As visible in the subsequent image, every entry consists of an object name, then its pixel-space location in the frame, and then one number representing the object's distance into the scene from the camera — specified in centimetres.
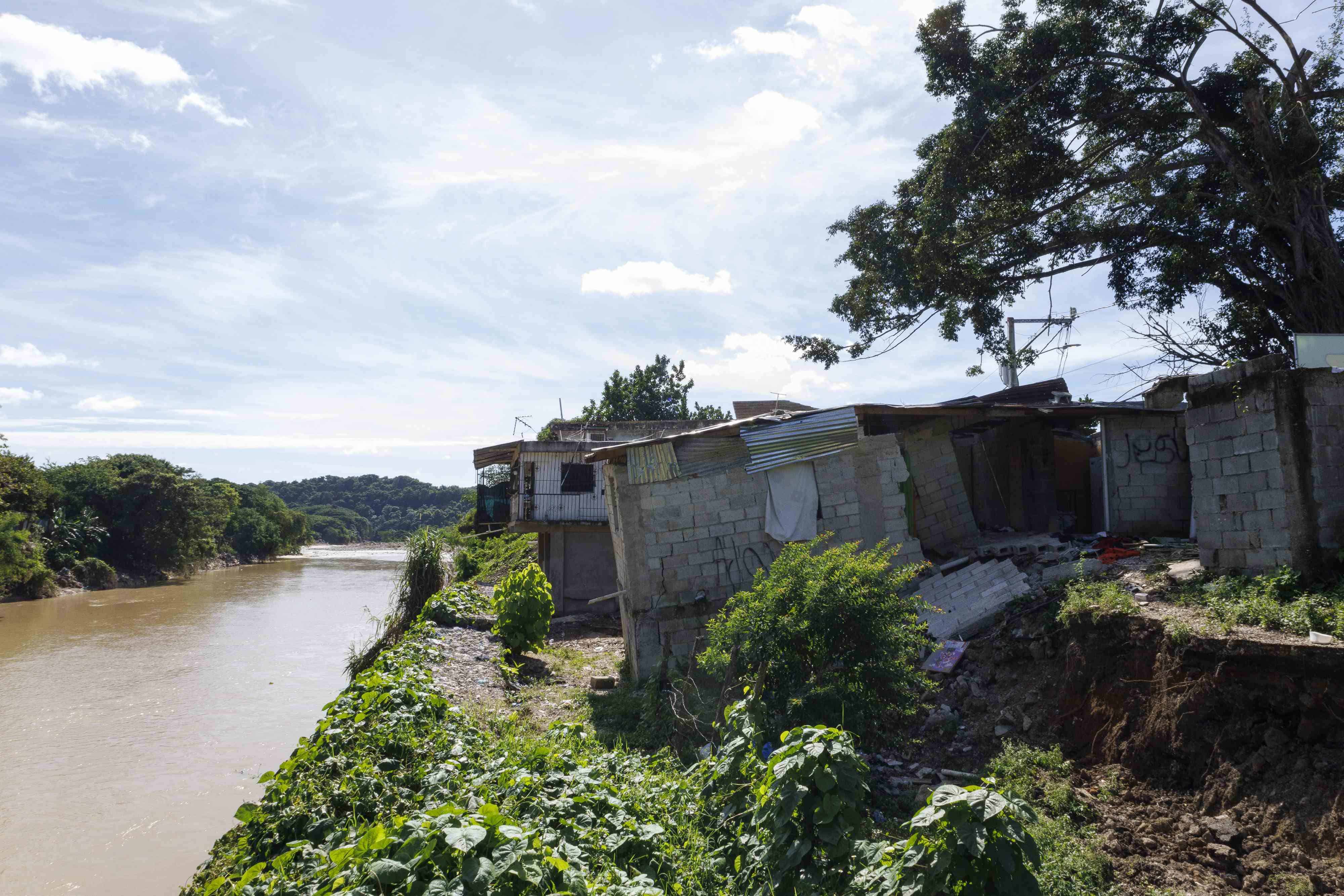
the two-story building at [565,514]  2036
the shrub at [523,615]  1278
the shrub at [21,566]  2931
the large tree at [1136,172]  1025
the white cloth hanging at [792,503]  1080
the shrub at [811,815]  378
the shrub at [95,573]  3606
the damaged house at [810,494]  1082
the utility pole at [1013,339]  1393
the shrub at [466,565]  2320
